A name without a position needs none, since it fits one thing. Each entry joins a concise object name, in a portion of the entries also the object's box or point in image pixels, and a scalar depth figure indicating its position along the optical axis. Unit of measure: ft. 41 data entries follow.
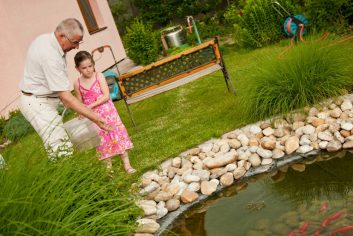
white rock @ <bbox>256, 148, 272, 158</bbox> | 14.17
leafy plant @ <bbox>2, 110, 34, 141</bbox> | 26.36
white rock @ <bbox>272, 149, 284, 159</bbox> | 14.05
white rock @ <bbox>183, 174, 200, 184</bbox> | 13.91
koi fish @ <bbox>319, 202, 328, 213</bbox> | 10.80
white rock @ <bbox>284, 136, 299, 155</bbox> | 14.10
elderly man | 12.93
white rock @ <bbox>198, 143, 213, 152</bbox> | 15.76
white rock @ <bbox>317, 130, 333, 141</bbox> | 14.07
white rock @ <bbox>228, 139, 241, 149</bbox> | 15.20
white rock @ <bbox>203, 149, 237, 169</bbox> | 14.28
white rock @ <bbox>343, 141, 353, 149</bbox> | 13.52
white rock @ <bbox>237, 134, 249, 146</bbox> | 15.17
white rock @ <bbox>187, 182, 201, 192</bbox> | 13.59
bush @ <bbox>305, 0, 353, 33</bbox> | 26.96
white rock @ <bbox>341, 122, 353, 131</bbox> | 14.05
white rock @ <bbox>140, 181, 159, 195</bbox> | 13.78
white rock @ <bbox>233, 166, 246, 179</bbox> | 13.71
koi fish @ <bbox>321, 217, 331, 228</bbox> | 10.17
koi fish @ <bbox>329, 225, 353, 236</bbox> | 9.68
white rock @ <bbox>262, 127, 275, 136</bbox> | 15.35
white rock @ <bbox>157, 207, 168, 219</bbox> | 12.67
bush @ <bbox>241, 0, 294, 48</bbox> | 31.17
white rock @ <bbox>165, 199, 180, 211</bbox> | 12.90
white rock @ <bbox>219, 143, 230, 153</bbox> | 15.19
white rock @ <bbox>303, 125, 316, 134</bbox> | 14.65
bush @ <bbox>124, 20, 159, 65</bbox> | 40.57
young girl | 15.55
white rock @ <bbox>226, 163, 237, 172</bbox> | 14.01
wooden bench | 20.76
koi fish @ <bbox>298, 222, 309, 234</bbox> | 10.20
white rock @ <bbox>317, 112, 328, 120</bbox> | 15.18
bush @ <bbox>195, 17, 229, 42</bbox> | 44.80
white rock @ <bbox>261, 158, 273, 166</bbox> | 13.98
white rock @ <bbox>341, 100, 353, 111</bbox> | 15.20
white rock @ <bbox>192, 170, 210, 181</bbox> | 13.94
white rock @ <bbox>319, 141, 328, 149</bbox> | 13.89
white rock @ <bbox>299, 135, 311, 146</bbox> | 14.16
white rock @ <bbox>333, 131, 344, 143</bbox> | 13.91
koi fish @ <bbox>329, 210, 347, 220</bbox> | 10.34
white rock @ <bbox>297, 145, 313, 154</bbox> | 13.92
